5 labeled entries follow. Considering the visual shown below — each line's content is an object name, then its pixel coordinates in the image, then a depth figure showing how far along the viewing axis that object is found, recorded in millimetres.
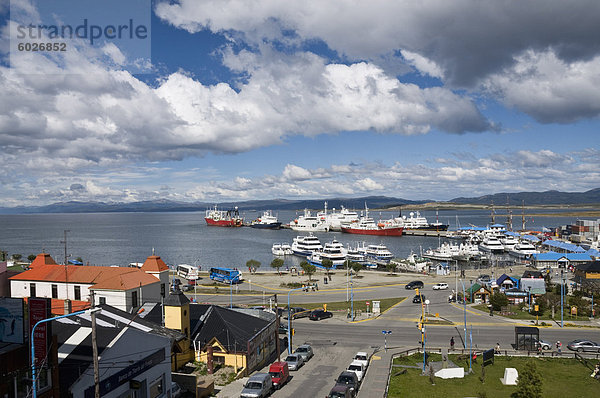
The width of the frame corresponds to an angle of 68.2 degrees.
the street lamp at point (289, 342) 31178
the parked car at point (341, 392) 22328
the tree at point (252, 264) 76625
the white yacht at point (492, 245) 119912
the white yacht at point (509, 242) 117562
